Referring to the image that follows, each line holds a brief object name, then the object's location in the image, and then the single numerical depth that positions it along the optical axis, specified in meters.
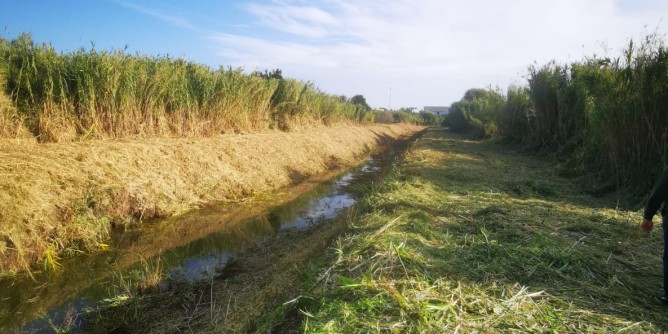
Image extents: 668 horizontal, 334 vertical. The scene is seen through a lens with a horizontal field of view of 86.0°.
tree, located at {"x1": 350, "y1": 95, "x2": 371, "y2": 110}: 54.99
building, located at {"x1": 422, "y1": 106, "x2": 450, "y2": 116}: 128.94
